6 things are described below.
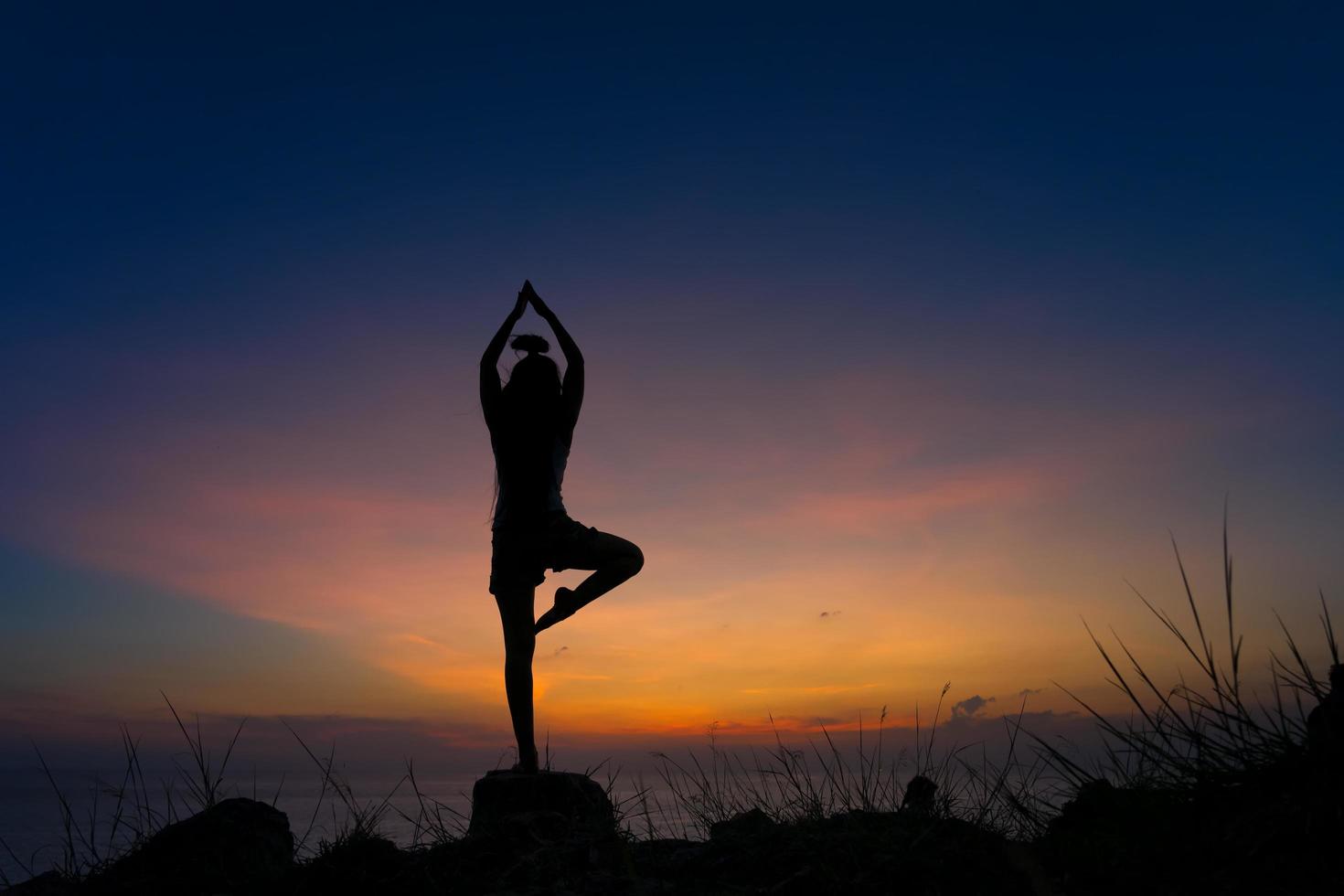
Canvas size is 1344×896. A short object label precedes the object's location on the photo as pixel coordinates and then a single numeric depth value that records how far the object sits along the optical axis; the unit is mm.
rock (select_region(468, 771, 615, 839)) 5688
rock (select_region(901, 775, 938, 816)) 4809
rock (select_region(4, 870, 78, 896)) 5121
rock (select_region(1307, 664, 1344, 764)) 3148
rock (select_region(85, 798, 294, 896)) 5094
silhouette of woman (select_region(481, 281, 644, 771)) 6379
